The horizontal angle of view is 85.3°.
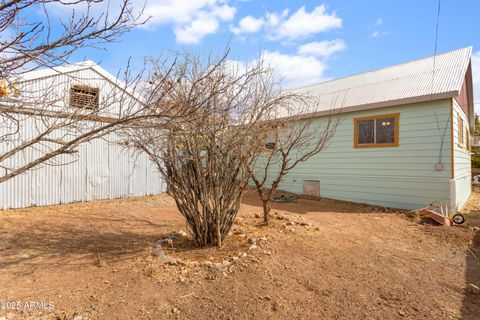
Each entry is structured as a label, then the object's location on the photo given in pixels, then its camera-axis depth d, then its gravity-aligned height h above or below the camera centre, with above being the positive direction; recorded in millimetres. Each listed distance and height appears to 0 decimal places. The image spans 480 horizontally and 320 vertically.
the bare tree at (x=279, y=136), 4602 +435
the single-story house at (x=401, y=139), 6684 +522
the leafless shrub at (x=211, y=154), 3508 +64
